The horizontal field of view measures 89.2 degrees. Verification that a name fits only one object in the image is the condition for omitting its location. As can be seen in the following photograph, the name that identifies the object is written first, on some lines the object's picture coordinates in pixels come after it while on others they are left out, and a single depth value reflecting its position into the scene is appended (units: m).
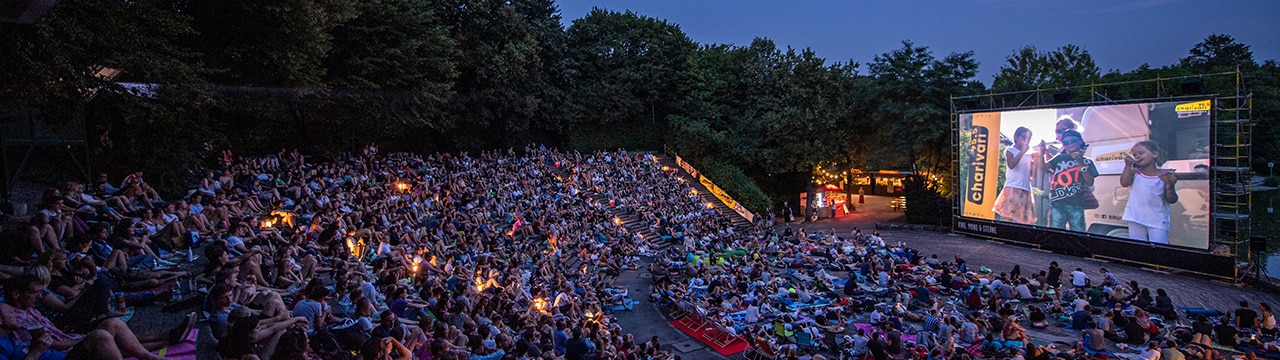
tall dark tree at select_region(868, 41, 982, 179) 28.91
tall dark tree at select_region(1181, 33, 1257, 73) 35.91
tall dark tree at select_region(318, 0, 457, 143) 21.98
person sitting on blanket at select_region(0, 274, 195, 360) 5.07
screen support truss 17.50
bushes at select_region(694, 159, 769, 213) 32.09
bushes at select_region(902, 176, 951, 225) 29.28
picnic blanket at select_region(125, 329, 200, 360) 6.22
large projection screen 18.12
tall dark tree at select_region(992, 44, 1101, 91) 40.97
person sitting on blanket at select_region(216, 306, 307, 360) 5.48
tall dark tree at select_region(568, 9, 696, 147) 35.06
